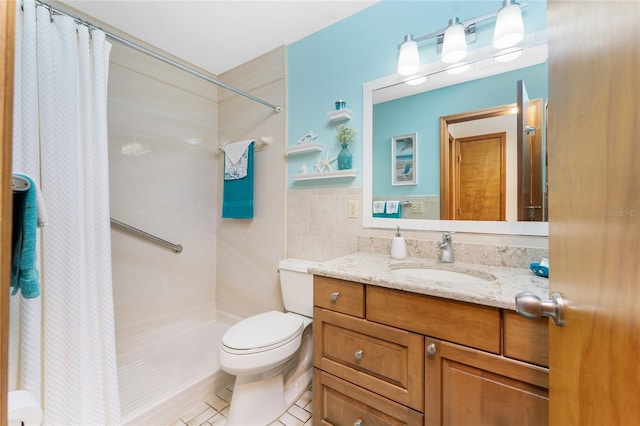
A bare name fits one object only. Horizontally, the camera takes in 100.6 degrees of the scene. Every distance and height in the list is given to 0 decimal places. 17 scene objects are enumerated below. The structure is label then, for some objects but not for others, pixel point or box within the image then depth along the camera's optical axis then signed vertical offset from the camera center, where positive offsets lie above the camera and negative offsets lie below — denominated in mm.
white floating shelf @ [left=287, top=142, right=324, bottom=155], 1749 +432
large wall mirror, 1164 +325
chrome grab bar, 1822 -178
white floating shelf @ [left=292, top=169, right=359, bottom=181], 1598 +236
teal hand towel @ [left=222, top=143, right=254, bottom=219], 2062 +131
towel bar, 1985 +527
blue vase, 1634 +332
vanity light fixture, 1139 +820
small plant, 1620 +472
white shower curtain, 1011 -40
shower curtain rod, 1110 +826
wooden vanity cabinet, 758 -503
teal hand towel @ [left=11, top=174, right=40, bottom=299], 647 -76
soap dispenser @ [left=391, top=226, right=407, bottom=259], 1385 -189
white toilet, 1244 -695
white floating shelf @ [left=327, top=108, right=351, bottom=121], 1616 +602
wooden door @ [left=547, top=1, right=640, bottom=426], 308 +2
